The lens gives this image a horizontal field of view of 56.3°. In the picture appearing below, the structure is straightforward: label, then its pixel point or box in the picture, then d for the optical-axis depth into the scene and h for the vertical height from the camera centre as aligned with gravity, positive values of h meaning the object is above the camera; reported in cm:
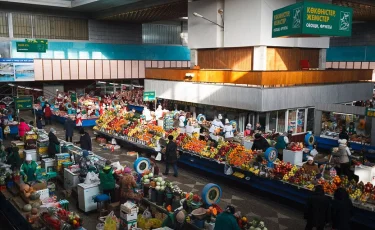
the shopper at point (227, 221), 659 -275
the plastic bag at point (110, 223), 792 -339
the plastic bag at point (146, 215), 876 -351
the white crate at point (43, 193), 972 -337
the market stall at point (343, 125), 1703 -248
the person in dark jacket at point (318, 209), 825 -314
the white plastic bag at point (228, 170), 1271 -342
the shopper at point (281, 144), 1412 -273
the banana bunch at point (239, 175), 1226 -348
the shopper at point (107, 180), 995 -303
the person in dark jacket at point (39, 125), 2074 -309
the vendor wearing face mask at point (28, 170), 1077 -301
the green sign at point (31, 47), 2434 +180
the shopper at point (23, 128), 1700 -273
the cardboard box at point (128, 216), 820 -334
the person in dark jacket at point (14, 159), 1329 -329
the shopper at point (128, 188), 971 -321
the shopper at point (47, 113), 2375 -273
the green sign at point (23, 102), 1978 -170
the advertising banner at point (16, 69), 2678 +22
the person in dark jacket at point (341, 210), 816 -310
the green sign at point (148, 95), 2053 -123
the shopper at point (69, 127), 1839 -286
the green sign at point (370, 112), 1437 -142
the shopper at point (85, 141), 1473 -285
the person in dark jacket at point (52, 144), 1387 -282
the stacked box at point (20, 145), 1480 -310
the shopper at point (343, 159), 1207 -282
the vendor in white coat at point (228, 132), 1634 -265
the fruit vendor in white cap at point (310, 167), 1092 -284
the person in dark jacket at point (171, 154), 1350 -306
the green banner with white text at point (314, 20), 1084 +184
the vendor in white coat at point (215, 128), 1633 -258
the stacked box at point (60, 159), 1266 -311
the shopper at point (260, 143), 1393 -267
